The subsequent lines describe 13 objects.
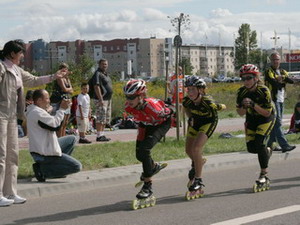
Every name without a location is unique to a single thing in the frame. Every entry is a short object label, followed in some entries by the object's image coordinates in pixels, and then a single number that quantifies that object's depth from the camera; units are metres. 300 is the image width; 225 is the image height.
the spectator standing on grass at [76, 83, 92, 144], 15.57
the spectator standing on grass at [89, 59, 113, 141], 15.68
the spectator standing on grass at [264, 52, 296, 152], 13.27
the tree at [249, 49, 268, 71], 128.38
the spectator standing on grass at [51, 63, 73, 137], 13.59
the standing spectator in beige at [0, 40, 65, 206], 8.54
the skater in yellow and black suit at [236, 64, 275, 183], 9.28
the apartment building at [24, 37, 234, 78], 183.25
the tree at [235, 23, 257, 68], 127.38
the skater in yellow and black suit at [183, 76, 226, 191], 8.85
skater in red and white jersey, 8.24
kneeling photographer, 9.41
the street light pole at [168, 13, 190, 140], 14.69
